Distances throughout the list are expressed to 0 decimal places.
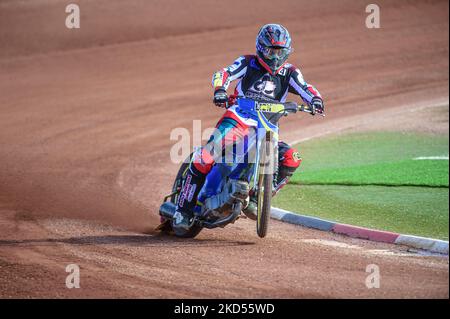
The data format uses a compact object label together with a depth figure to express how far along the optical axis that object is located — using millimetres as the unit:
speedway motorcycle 10688
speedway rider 11023
